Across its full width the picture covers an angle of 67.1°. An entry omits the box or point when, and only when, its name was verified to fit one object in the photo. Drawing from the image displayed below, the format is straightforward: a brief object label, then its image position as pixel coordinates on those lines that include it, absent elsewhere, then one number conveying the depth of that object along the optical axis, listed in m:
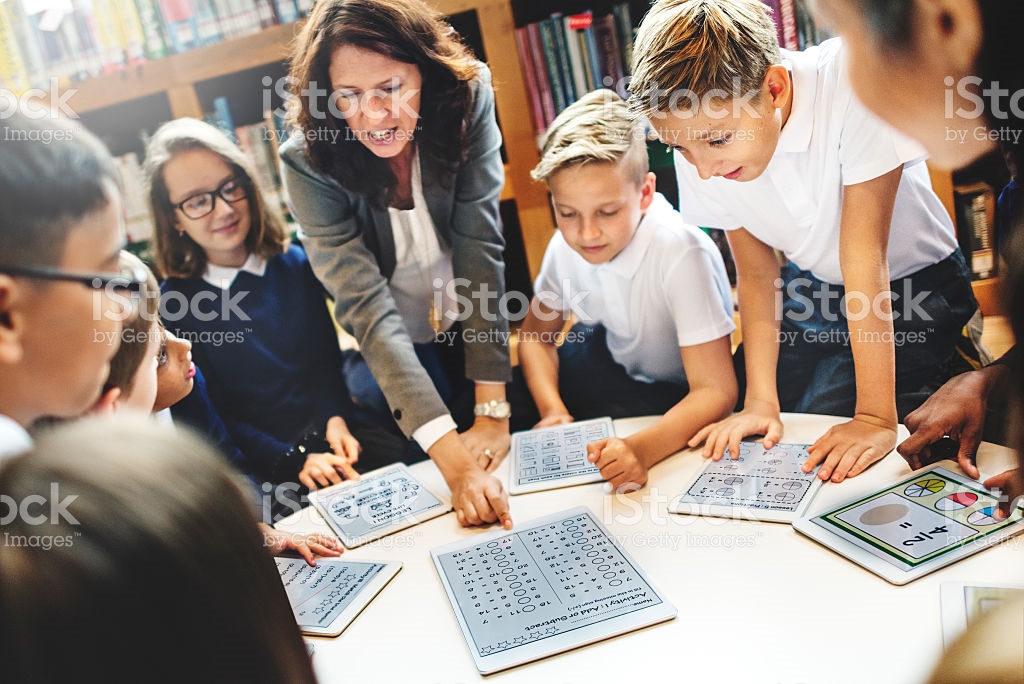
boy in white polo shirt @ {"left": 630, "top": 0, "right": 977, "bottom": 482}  1.18
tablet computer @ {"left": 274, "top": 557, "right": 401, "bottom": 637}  0.95
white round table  0.75
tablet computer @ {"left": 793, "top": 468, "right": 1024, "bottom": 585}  0.84
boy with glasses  0.61
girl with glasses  1.75
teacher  1.36
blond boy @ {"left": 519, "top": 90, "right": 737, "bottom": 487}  1.45
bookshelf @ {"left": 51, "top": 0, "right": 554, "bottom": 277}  1.88
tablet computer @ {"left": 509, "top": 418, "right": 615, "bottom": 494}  1.23
